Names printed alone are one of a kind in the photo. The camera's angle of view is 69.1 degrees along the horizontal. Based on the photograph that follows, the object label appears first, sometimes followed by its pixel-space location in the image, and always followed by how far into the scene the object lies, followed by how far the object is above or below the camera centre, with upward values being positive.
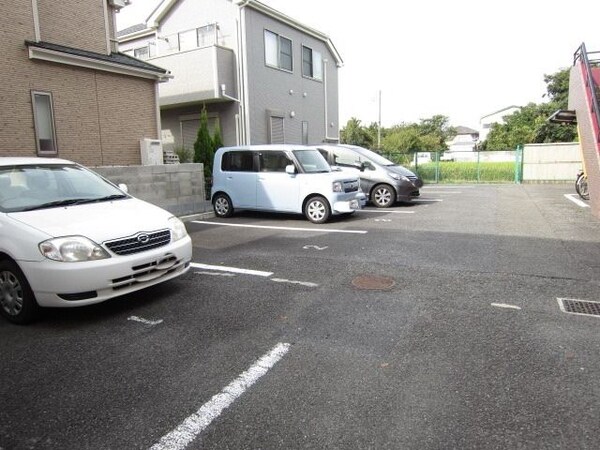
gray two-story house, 16.00 +3.95
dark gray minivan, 12.02 -0.29
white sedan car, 3.98 -0.70
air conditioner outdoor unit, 12.73 +0.61
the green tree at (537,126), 35.38 +3.46
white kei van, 9.55 -0.36
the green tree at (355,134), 51.97 +3.81
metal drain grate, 4.21 -1.46
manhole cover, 5.09 -1.41
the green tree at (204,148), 14.41 +0.71
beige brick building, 9.94 +2.18
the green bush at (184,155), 16.45 +0.58
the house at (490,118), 91.56 +9.39
